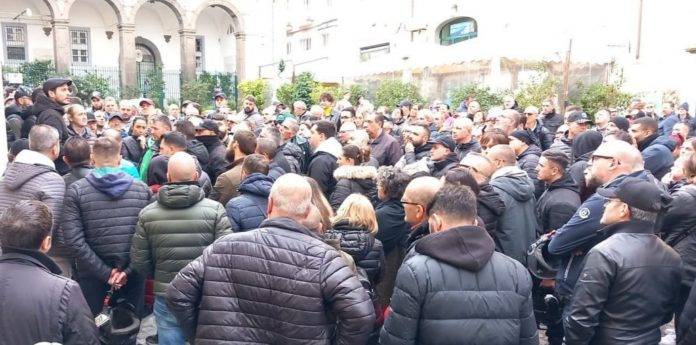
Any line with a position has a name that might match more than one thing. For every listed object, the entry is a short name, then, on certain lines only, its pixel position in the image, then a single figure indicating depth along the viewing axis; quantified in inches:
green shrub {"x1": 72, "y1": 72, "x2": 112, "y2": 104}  983.6
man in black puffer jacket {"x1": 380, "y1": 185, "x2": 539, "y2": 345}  110.7
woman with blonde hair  155.0
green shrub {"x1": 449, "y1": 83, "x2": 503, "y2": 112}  632.4
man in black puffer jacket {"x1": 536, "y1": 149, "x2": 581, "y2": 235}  187.6
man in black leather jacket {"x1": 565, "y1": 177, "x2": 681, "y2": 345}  123.0
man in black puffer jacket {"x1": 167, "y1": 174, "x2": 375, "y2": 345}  110.7
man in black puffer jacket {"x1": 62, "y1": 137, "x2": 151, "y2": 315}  173.3
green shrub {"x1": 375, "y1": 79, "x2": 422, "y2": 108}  716.0
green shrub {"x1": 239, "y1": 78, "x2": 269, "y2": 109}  962.7
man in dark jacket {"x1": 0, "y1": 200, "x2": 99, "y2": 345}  108.3
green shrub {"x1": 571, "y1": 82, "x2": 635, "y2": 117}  604.7
